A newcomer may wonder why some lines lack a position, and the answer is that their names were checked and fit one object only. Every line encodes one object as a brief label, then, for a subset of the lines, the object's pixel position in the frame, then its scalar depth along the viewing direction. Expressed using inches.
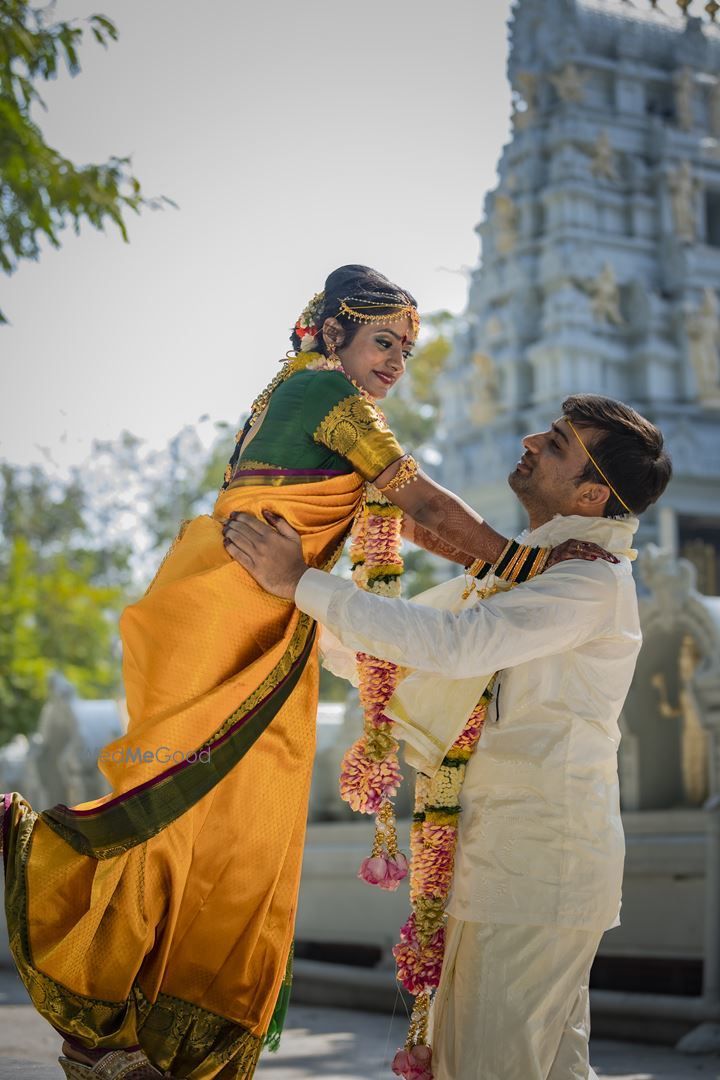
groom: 131.6
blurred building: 701.3
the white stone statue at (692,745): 324.5
